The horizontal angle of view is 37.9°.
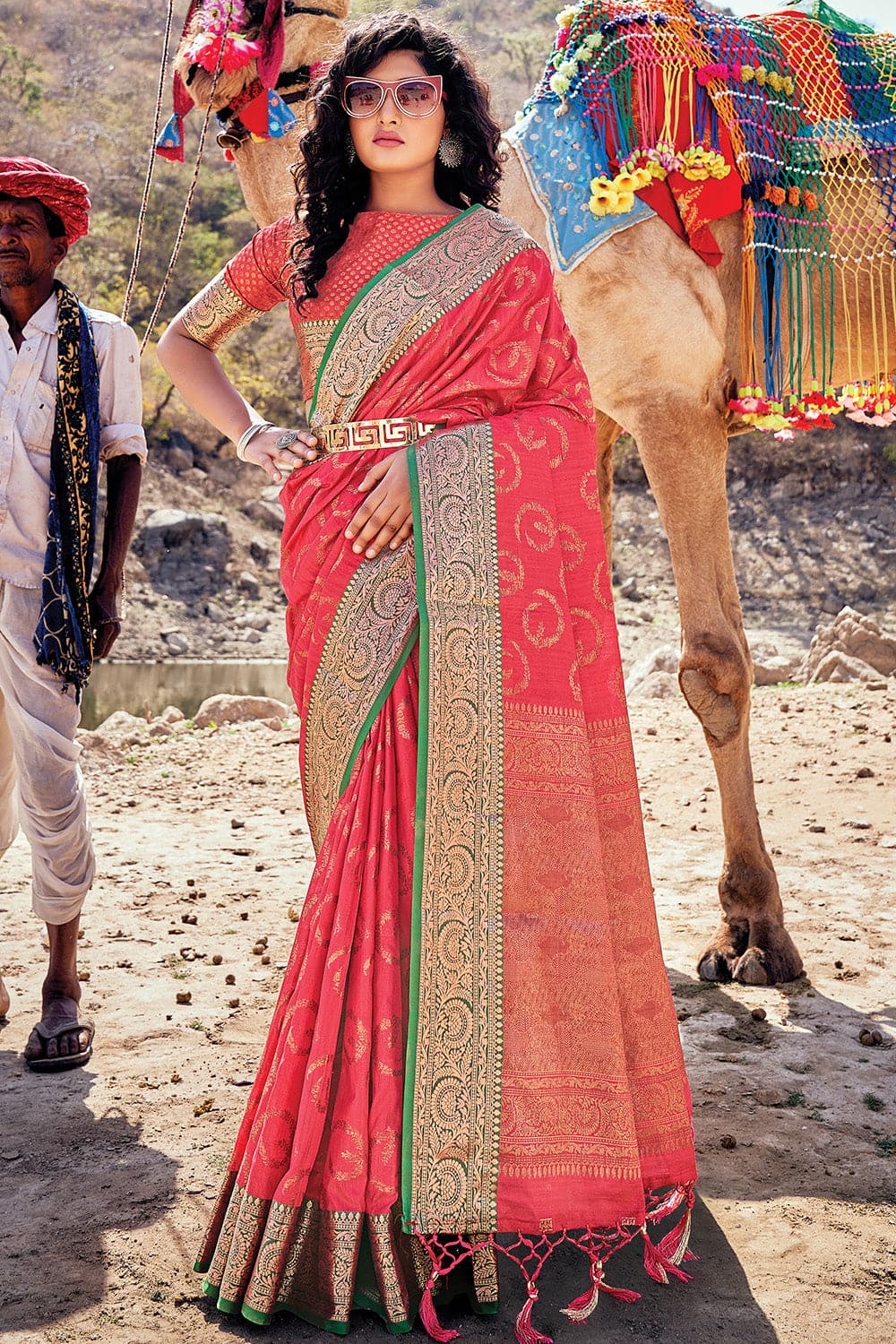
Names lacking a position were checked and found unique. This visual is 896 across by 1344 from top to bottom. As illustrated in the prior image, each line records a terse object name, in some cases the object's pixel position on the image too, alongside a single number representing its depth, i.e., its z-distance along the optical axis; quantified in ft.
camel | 13.00
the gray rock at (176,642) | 66.39
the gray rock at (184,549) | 73.36
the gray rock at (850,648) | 31.96
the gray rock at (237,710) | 32.37
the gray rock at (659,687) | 32.45
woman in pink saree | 6.86
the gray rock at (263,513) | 82.74
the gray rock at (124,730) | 26.10
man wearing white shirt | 10.91
